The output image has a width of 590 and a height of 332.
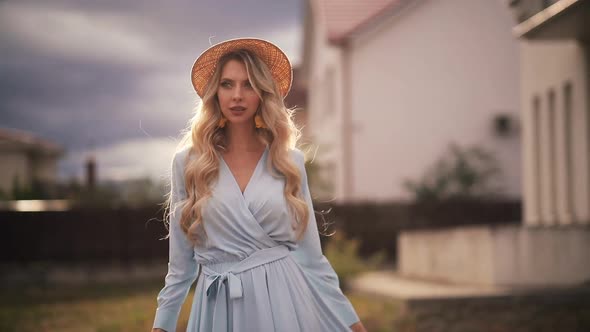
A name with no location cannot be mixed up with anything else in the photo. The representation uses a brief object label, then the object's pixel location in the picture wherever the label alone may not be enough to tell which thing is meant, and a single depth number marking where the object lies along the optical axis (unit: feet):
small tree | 61.52
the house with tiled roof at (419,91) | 63.72
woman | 10.71
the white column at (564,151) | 33.06
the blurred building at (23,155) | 101.30
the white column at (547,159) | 35.06
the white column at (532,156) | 36.94
